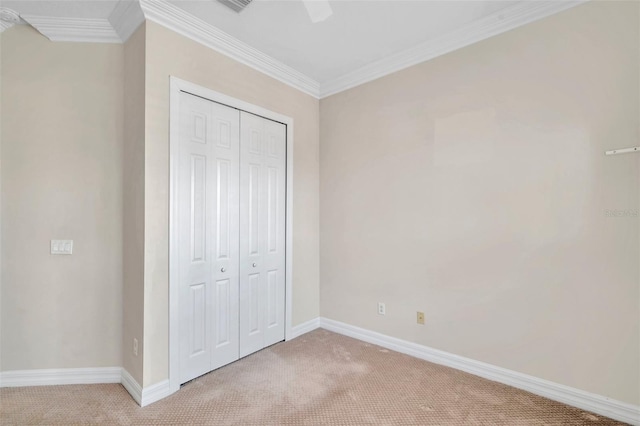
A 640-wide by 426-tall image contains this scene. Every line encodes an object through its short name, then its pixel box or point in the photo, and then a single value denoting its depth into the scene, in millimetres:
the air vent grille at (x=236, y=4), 2033
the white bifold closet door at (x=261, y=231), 2688
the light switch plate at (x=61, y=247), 2252
